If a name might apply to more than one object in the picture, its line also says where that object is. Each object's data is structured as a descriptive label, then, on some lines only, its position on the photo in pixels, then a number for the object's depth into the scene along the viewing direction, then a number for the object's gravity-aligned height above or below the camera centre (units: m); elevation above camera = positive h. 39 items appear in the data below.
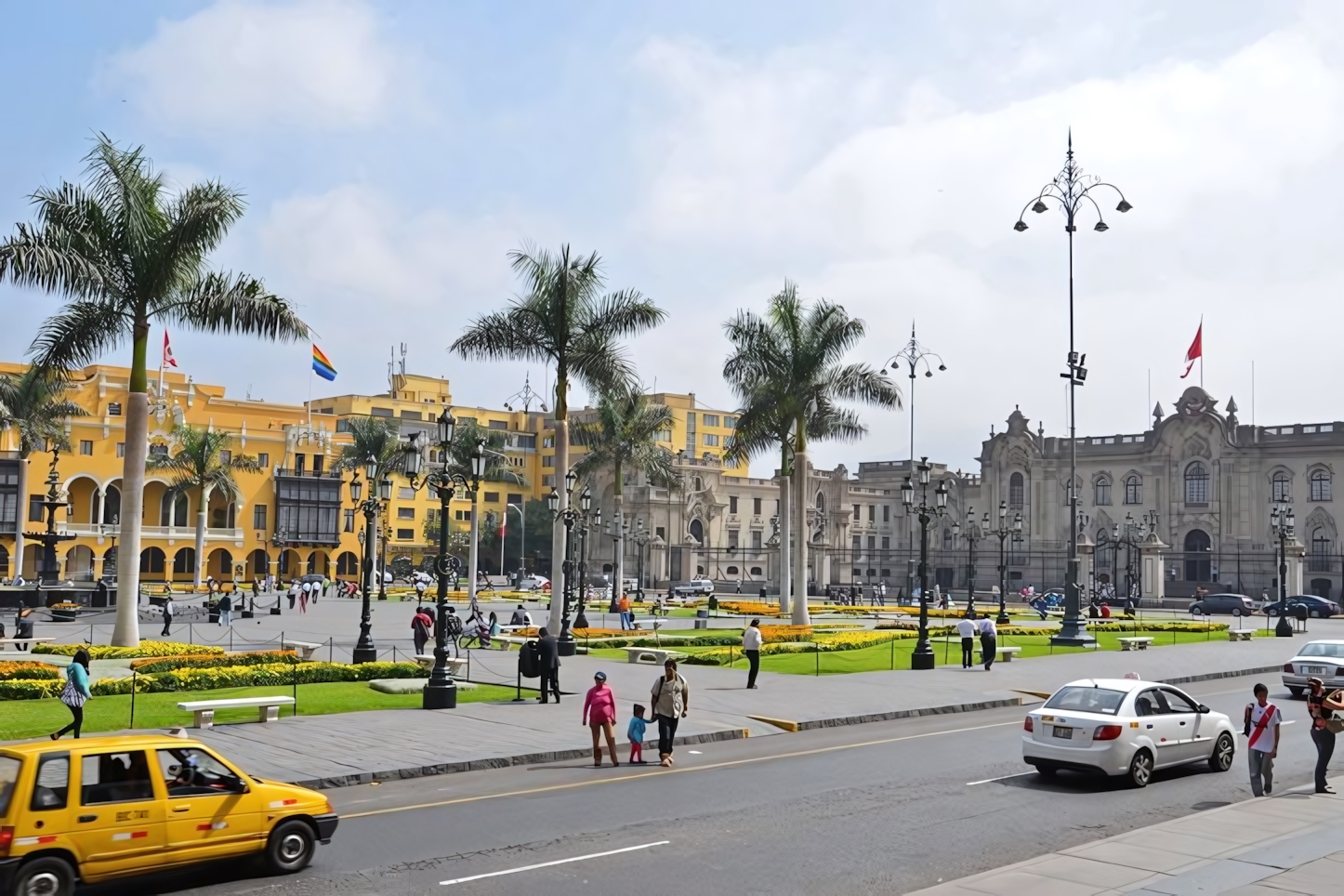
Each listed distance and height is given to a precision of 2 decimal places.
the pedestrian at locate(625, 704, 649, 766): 17.25 -2.41
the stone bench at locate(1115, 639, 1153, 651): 39.00 -2.57
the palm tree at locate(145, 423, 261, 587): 72.75 +5.13
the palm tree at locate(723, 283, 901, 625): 42.78 +6.41
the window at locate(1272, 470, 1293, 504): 86.94 +5.20
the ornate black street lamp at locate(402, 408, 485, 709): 21.89 -1.84
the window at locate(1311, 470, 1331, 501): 85.62 +5.21
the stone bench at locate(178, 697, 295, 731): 18.91 -2.41
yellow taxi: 9.54 -2.14
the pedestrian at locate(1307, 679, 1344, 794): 14.50 -1.88
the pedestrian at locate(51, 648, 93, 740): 17.06 -1.94
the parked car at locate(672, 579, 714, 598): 75.81 -2.16
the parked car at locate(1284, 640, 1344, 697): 25.61 -2.10
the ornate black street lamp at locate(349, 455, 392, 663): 29.62 -0.36
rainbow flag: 67.62 +9.69
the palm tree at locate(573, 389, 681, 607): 56.50 +5.14
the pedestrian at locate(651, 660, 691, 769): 17.48 -2.07
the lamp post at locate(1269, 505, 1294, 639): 47.97 +0.26
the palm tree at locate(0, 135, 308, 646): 26.83 +5.77
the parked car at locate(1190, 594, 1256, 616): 66.00 -2.29
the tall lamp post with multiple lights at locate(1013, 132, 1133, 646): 39.09 +4.66
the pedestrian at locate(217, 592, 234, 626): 43.97 -2.18
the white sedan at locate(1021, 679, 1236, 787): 15.42 -2.13
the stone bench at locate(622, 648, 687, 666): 31.56 -2.54
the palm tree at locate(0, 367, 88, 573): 42.39 +5.35
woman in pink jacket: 16.89 -2.11
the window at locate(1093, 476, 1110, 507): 95.94 +5.17
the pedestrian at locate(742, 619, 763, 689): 25.97 -1.92
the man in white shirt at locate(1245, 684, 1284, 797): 14.59 -2.10
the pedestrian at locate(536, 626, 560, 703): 23.00 -1.99
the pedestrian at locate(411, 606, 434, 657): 32.44 -2.02
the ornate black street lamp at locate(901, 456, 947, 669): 31.16 -1.14
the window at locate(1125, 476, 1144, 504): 93.69 +5.18
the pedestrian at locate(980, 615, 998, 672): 31.19 -2.04
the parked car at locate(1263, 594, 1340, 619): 67.50 -2.30
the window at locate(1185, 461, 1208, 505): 90.56 +5.55
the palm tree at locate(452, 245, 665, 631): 35.12 +6.29
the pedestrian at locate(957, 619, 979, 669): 31.75 -2.02
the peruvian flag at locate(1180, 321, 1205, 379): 74.06 +12.37
